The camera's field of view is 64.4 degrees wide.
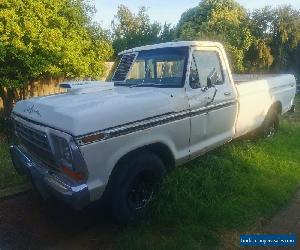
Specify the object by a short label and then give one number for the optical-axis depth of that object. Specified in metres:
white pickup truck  2.36
